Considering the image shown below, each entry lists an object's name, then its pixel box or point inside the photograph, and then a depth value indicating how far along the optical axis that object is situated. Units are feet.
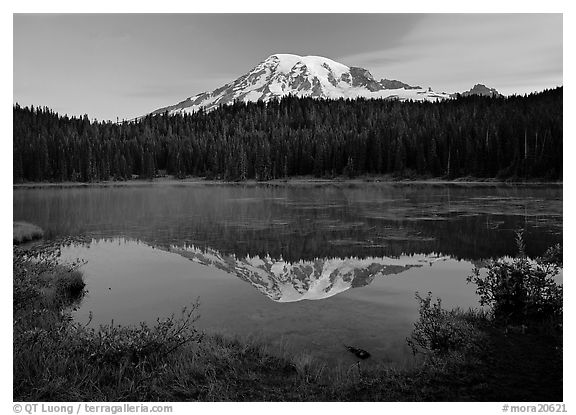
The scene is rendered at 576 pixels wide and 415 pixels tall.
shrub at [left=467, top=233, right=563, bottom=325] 22.91
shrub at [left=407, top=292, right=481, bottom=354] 20.81
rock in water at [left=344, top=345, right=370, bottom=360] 21.63
